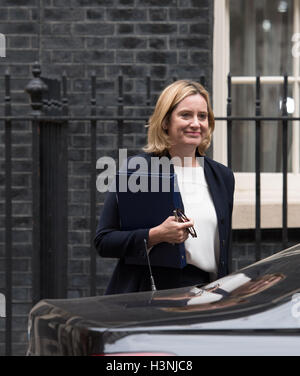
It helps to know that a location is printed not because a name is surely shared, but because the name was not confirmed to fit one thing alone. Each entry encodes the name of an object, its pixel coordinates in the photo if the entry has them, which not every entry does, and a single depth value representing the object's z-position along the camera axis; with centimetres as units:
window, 1460
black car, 542
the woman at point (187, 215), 818
